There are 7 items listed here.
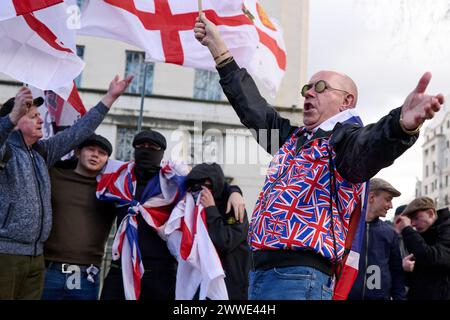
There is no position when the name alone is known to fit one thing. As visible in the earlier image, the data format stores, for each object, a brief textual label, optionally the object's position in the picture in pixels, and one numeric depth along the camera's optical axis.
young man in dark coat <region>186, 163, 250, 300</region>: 6.13
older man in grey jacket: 5.02
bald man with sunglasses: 3.15
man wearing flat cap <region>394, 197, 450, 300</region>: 6.55
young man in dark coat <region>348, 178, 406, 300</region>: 6.38
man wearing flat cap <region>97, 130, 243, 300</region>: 5.86
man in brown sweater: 5.71
